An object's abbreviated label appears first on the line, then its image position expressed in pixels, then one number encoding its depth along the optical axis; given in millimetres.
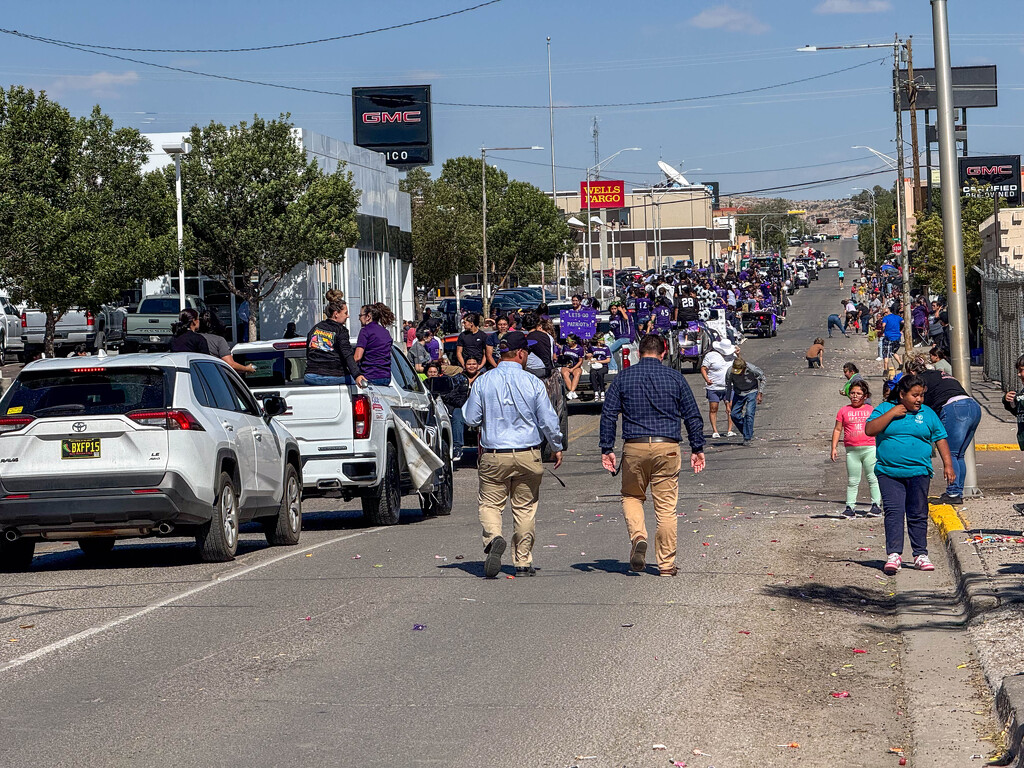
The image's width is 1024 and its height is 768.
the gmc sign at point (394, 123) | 91375
